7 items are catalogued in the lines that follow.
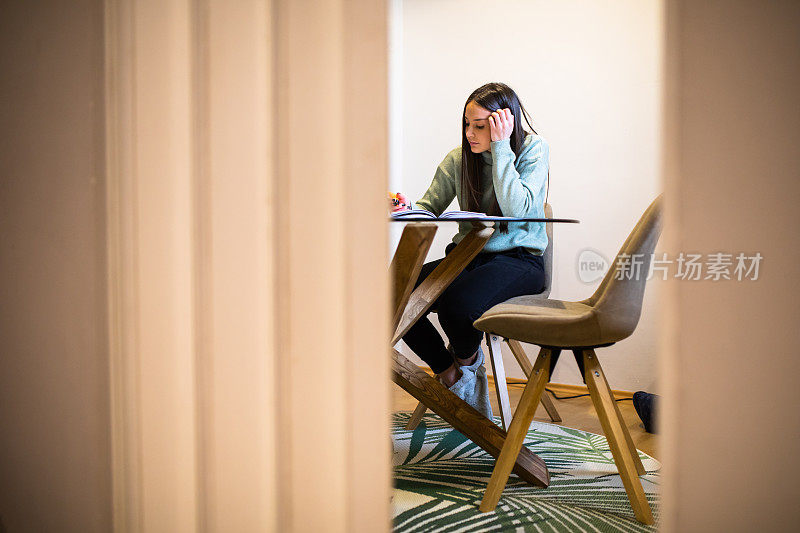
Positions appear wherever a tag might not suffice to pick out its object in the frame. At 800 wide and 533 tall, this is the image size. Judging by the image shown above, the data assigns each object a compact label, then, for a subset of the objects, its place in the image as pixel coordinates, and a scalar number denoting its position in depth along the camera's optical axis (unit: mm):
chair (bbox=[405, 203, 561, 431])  1754
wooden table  1287
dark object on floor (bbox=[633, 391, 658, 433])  2033
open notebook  1467
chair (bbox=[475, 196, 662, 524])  1199
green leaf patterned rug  1224
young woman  1722
